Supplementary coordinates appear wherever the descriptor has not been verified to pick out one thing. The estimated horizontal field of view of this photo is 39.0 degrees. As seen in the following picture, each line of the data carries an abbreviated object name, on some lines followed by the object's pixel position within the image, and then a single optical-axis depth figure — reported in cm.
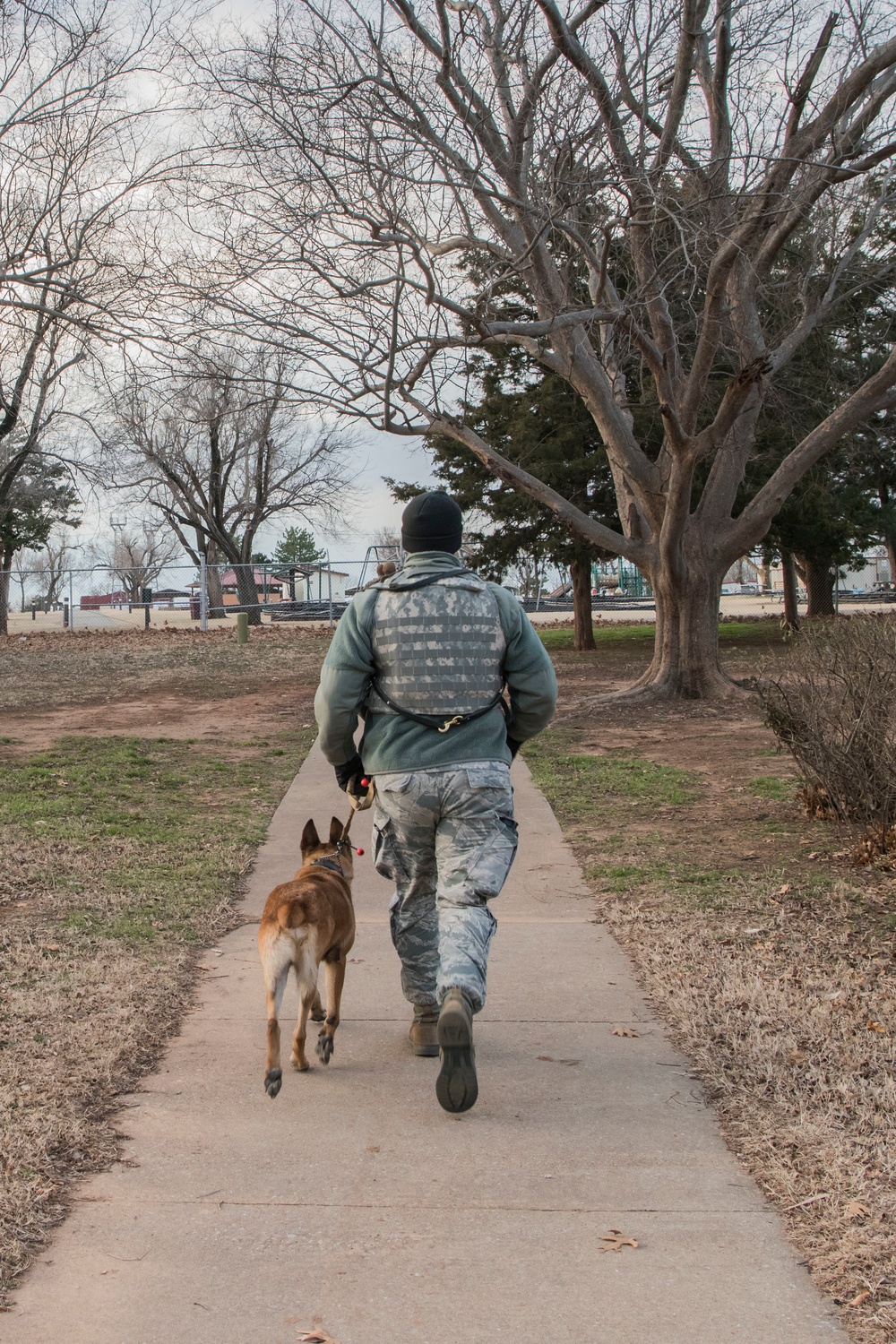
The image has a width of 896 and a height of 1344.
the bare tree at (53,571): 3836
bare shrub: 733
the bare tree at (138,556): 6776
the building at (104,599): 6338
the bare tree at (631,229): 1205
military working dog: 413
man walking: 413
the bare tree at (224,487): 4828
